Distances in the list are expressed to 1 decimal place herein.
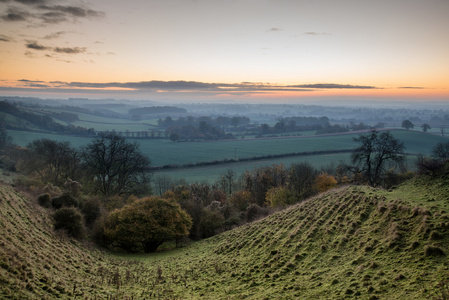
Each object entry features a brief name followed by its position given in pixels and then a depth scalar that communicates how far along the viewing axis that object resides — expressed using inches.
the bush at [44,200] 1302.9
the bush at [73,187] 1632.6
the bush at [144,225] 1208.2
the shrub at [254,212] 1545.9
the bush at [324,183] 2080.5
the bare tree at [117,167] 2041.1
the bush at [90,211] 1403.8
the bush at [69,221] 1049.5
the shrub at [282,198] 1808.7
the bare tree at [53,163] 2317.9
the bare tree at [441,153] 1933.4
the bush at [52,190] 1501.5
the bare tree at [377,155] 1763.0
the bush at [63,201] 1325.0
